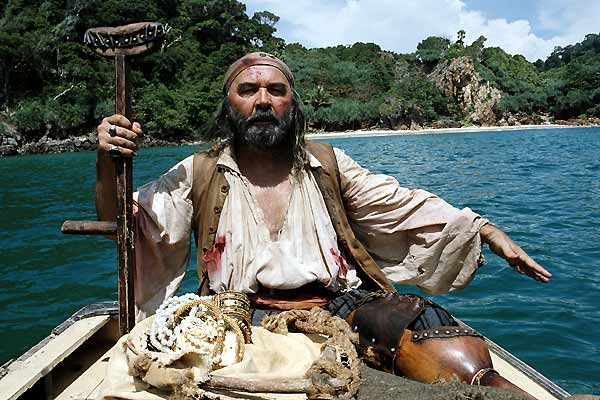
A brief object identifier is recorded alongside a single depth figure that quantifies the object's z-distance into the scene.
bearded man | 2.64
